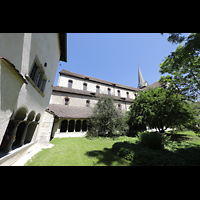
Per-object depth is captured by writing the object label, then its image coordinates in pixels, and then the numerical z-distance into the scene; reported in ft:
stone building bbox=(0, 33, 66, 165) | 9.84
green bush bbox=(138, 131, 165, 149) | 21.61
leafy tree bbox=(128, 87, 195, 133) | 38.96
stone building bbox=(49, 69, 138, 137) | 46.93
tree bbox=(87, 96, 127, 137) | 44.04
